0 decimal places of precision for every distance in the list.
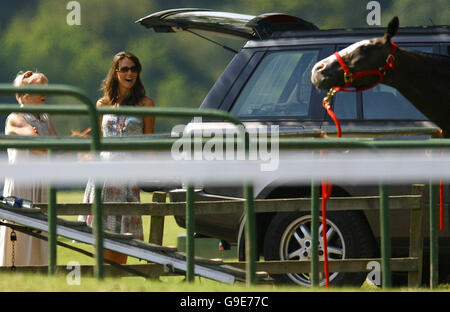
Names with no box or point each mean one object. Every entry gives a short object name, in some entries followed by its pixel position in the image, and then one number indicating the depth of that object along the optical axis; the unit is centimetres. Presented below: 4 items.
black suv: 1742
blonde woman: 1806
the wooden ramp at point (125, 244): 1530
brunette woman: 1803
